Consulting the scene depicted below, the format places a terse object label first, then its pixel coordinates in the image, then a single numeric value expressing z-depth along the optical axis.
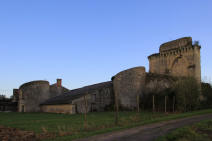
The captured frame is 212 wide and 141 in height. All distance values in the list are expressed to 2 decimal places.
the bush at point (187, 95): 24.88
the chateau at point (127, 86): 32.31
